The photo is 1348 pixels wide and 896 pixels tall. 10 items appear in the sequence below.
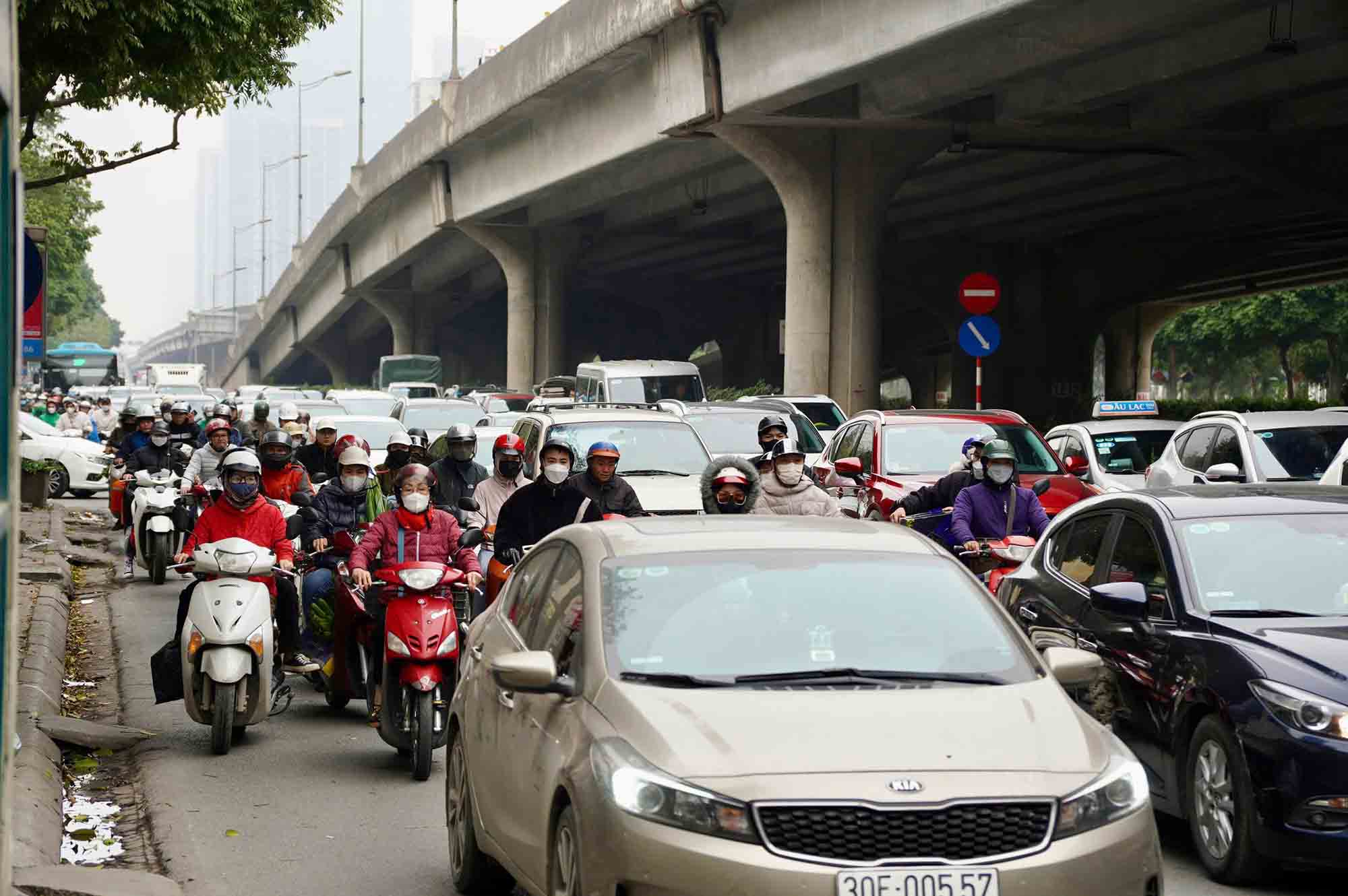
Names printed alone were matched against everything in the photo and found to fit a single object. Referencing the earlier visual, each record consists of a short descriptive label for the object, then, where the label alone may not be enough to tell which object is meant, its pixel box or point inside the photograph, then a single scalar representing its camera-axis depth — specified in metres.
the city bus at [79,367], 78.12
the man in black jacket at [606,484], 12.89
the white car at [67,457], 36.06
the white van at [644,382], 35.41
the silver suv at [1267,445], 17.38
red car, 18.78
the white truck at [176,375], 89.25
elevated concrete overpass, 28.72
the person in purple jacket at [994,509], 13.47
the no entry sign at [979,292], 28.33
